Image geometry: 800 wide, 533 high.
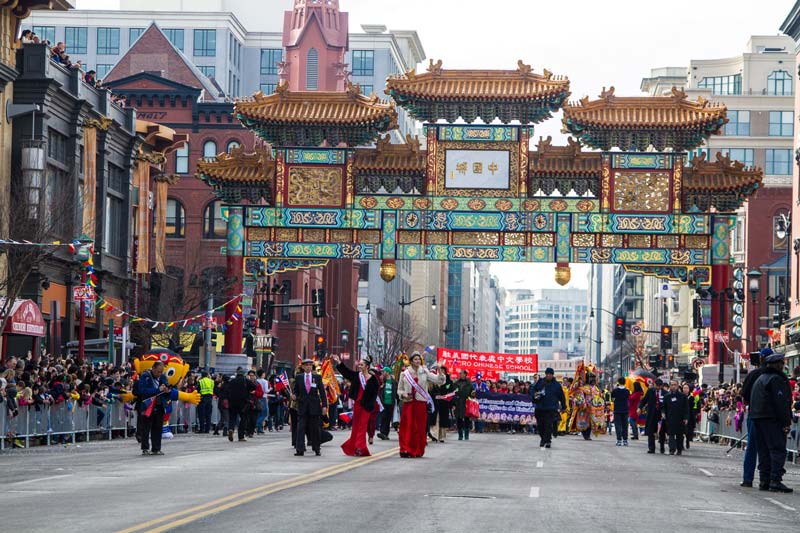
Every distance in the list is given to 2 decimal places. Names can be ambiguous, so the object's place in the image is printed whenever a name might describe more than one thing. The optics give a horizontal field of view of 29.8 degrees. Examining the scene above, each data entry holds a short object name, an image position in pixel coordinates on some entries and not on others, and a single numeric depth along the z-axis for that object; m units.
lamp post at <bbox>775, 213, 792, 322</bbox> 49.84
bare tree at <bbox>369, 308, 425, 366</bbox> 109.06
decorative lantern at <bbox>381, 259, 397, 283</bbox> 49.28
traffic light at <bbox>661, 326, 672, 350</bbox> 60.31
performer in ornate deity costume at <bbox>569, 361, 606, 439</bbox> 42.94
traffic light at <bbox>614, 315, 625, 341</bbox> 66.00
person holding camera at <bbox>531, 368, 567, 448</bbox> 33.56
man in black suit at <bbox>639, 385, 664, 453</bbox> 33.94
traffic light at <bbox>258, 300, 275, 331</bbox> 54.72
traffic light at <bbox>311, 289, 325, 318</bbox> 55.75
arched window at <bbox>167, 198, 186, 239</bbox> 81.75
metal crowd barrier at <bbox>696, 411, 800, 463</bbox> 30.92
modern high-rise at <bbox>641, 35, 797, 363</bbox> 88.69
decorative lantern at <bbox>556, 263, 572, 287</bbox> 49.03
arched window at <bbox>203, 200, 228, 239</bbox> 81.75
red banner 59.28
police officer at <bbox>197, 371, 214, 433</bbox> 41.78
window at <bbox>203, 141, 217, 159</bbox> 83.88
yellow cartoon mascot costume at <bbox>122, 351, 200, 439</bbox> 39.41
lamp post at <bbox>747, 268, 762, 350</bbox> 52.19
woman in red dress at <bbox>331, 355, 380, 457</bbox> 27.38
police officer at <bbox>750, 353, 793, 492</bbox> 20.61
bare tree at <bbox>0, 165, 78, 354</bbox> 42.31
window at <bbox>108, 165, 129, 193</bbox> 57.62
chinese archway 49.22
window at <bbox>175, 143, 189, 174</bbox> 83.31
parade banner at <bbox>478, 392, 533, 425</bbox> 49.47
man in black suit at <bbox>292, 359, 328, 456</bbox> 27.56
